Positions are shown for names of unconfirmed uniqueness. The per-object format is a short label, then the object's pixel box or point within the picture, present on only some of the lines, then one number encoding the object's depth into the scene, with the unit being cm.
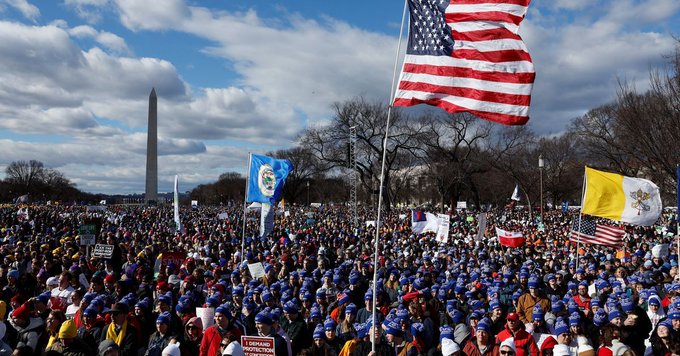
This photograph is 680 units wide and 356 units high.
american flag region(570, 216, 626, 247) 1672
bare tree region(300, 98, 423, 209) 5272
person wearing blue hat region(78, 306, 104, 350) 694
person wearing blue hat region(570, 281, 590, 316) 927
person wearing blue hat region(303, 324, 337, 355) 648
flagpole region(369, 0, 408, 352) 539
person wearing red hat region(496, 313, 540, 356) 641
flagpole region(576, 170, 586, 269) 1350
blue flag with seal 1570
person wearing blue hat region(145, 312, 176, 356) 636
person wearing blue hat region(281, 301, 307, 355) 722
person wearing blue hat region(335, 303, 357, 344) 730
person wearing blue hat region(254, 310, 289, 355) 630
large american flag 632
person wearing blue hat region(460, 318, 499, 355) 622
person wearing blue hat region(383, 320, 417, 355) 631
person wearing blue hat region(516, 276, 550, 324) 882
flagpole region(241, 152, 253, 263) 1509
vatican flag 1342
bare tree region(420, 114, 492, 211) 5706
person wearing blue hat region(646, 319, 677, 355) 591
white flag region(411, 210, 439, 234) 2097
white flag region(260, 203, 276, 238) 1742
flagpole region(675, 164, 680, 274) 1035
